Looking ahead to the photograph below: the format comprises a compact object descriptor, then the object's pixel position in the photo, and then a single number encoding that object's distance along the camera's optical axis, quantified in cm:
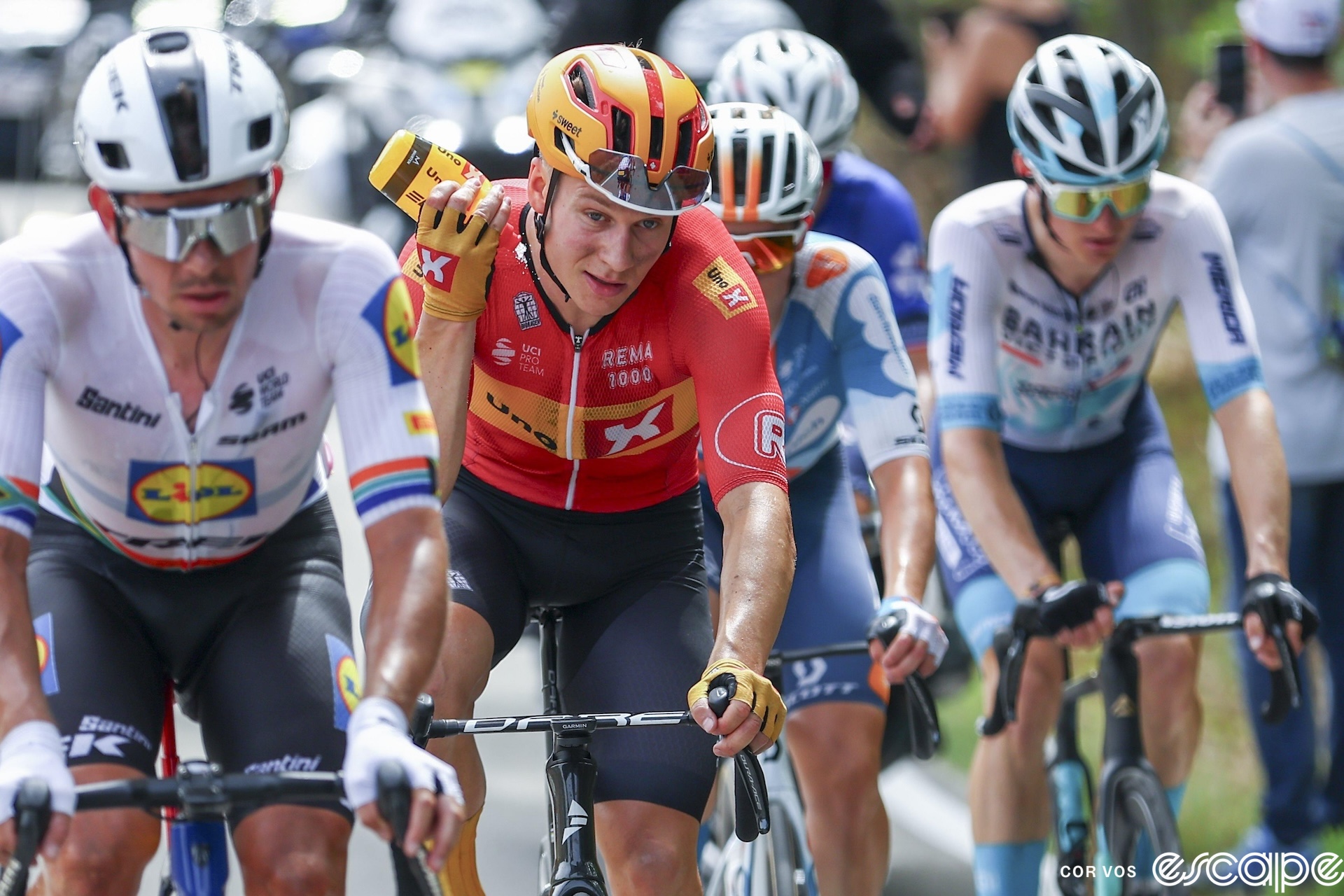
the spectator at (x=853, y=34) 1977
